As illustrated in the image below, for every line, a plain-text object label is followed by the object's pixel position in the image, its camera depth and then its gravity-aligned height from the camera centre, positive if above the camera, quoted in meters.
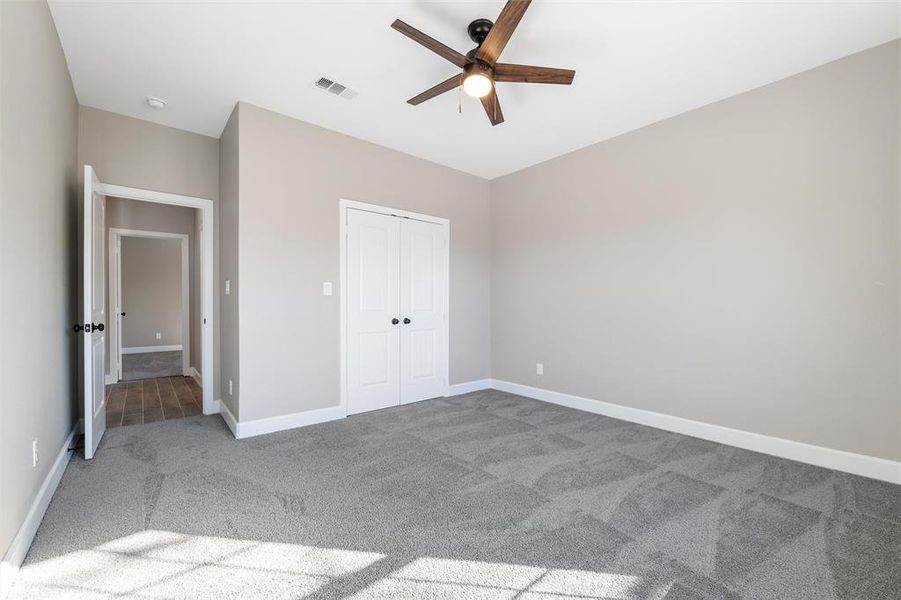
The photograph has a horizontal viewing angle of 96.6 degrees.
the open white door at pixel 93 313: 2.78 -0.12
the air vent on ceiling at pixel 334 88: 3.07 +1.65
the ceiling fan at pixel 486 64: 2.12 +1.37
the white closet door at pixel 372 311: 4.10 -0.14
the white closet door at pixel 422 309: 4.55 -0.13
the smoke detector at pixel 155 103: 3.29 +1.62
